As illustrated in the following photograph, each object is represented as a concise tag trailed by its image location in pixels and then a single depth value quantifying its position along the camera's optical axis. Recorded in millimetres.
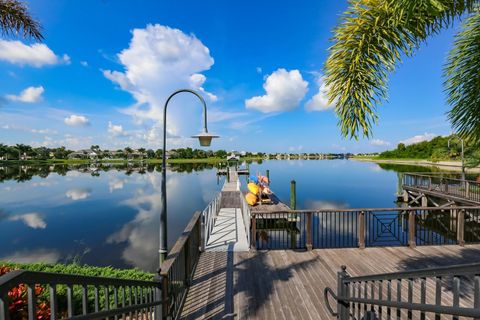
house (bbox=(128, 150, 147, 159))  140500
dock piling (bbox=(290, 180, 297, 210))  14994
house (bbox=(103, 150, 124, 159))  140750
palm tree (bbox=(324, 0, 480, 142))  2186
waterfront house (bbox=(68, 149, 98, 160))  132000
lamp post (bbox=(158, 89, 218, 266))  4285
